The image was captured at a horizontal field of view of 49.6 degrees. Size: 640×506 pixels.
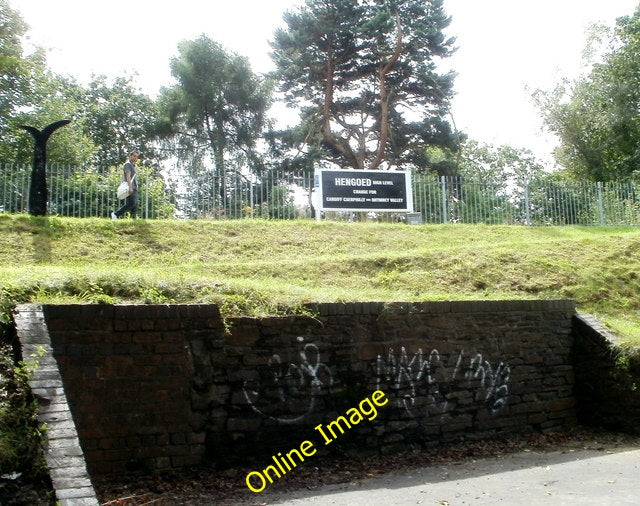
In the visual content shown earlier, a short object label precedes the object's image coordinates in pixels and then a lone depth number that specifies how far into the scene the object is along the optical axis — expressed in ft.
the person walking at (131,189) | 45.34
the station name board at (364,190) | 54.29
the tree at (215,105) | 98.89
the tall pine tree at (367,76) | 82.48
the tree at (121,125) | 104.58
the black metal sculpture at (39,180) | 43.34
